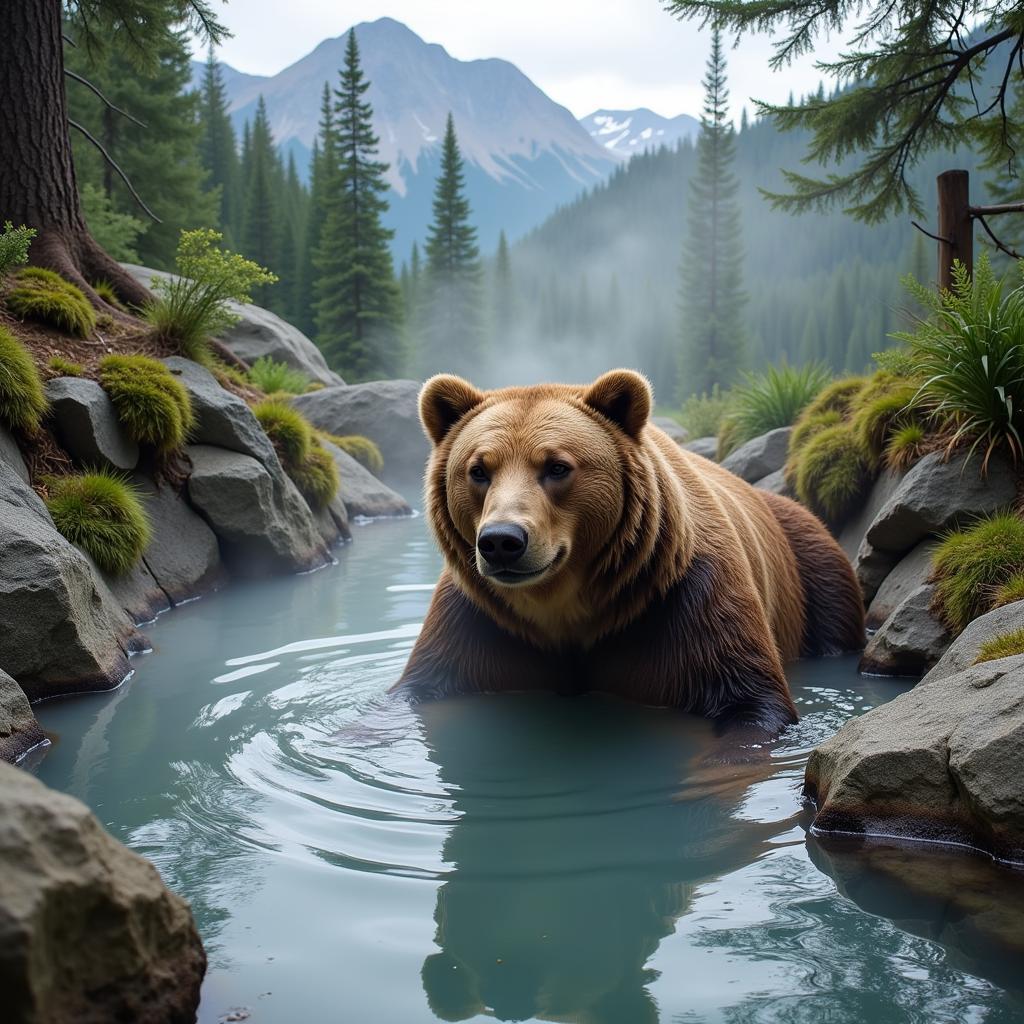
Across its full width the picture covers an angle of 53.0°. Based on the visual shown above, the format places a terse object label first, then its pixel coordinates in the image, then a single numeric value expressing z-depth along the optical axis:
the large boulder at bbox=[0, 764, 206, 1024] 1.54
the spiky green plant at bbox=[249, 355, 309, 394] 13.89
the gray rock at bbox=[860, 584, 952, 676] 5.21
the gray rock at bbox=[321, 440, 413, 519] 12.52
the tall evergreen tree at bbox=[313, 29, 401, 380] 32.34
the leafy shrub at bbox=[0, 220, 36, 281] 6.45
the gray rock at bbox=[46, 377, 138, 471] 6.94
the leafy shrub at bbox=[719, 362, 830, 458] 12.11
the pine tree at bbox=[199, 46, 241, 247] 51.34
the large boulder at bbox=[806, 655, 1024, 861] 2.88
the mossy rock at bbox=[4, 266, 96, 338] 8.02
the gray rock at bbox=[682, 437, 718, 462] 15.25
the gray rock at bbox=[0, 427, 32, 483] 6.22
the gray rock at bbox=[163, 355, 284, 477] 8.34
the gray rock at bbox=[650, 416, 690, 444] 20.06
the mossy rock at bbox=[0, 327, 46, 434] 6.33
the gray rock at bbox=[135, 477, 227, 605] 7.29
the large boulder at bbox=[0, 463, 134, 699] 4.62
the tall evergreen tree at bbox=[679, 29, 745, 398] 46.56
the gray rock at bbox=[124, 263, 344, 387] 16.37
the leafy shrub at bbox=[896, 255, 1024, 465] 5.68
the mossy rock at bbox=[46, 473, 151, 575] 6.21
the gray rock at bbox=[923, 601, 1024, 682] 3.90
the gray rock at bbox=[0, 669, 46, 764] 3.91
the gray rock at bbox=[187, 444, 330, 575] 7.98
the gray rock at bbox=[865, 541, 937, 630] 5.98
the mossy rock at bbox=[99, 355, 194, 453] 7.40
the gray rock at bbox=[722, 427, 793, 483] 10.45
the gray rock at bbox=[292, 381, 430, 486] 16.53
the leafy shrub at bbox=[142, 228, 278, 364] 9.12
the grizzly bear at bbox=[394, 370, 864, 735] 4.05
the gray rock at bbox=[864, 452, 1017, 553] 5.72
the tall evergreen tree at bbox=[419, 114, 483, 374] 41.28
